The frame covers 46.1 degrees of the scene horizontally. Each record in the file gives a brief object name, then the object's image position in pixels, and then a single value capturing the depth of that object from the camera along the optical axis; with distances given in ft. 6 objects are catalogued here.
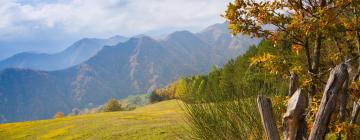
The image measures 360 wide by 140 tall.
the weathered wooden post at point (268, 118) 17.85
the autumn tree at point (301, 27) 24.70
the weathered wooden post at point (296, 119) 17.80
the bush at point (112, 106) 354.74
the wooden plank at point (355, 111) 23.92
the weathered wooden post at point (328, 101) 17.12
